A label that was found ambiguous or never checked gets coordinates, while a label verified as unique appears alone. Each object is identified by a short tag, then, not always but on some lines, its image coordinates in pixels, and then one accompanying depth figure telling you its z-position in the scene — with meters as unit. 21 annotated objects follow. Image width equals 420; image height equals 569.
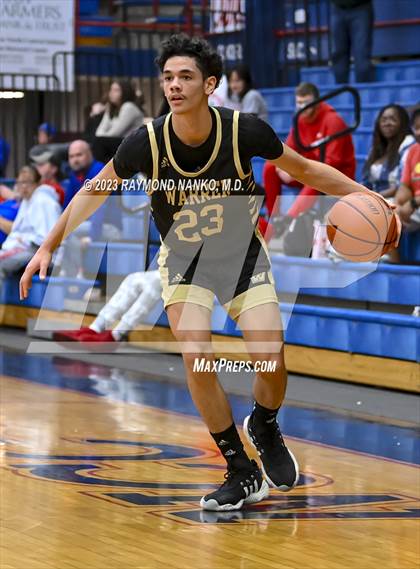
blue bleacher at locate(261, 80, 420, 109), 11.85
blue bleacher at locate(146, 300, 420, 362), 8.66
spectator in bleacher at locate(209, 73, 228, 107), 12.36
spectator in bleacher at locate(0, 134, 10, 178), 14.20
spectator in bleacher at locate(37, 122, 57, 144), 13.95
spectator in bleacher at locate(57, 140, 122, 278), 11.39
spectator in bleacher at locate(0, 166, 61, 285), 11.35
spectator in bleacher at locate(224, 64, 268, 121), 12.14
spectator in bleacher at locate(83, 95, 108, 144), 13.12
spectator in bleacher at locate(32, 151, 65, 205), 11.77
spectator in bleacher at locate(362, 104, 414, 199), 9.60
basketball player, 5.29
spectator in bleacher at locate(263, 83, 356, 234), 10.20
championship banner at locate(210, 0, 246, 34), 15.23
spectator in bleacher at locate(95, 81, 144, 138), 12.39
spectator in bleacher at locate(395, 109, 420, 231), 9.05
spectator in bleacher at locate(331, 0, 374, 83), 11.94
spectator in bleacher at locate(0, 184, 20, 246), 11.96
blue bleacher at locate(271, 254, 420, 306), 9.08
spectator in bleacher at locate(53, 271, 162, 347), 10.20
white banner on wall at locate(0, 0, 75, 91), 14.22
